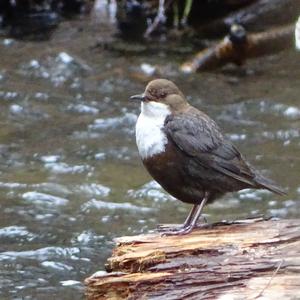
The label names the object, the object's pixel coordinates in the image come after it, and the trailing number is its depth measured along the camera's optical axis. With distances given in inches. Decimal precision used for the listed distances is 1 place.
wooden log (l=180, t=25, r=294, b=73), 624.7
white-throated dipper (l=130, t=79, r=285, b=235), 287.0
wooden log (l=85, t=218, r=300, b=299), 234.2
